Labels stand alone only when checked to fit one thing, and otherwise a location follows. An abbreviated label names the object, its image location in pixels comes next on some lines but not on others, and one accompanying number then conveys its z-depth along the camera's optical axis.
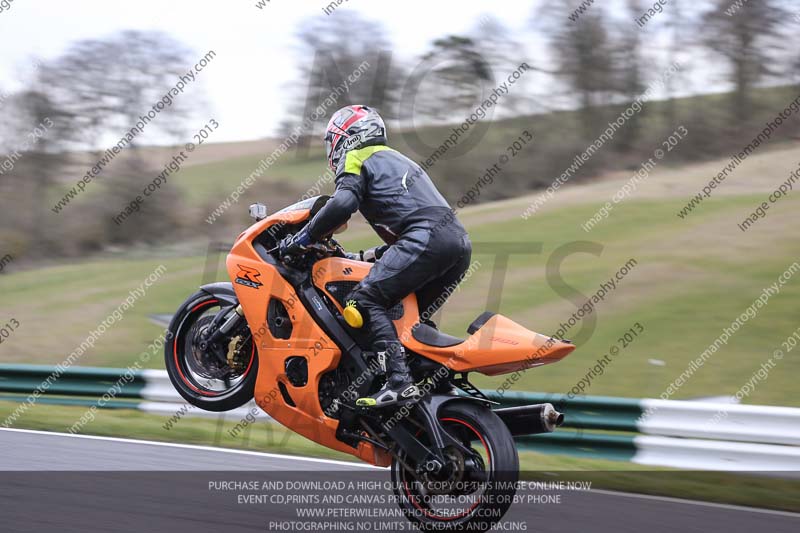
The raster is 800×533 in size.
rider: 10.64
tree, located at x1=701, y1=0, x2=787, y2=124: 45.31
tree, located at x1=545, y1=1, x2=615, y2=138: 48.03
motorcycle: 9.98
